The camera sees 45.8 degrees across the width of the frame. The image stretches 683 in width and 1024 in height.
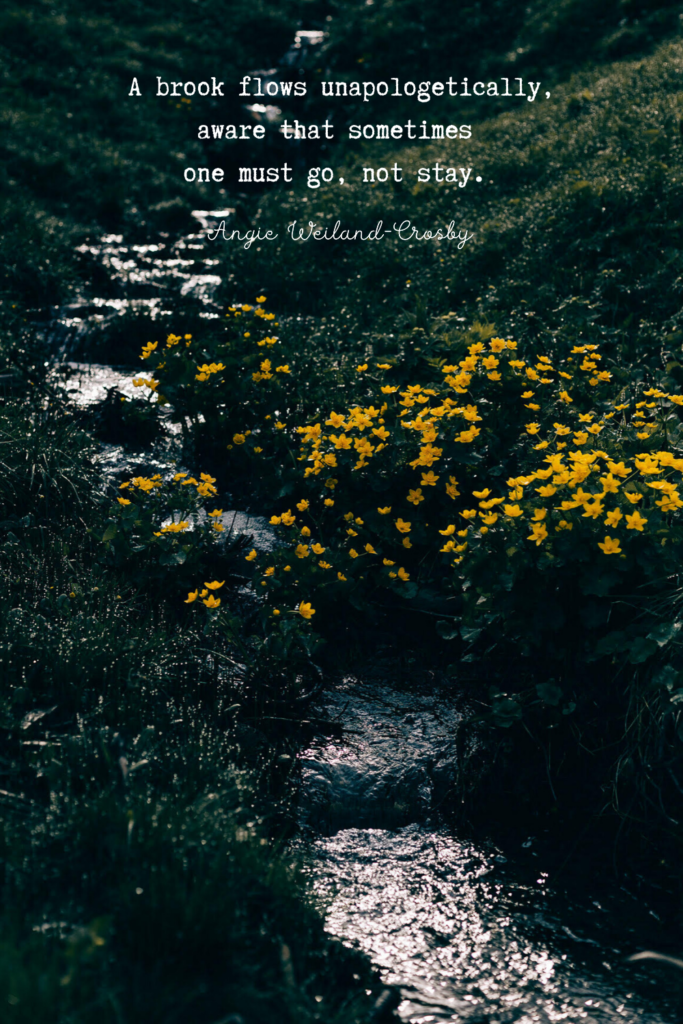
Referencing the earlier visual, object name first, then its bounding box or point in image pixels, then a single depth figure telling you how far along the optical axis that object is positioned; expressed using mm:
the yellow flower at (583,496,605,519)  3307
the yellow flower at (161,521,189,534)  4070
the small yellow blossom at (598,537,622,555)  3219
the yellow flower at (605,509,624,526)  3246
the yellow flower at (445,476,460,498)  4188
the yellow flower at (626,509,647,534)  3266
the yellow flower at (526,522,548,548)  3318
